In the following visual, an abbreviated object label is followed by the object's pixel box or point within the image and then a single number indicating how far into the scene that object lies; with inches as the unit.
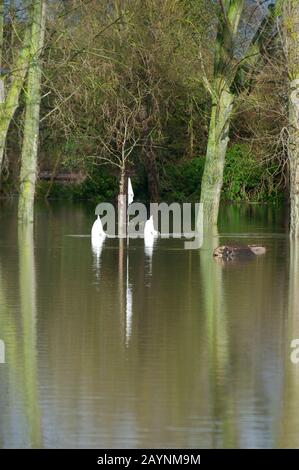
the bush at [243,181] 2170.4
